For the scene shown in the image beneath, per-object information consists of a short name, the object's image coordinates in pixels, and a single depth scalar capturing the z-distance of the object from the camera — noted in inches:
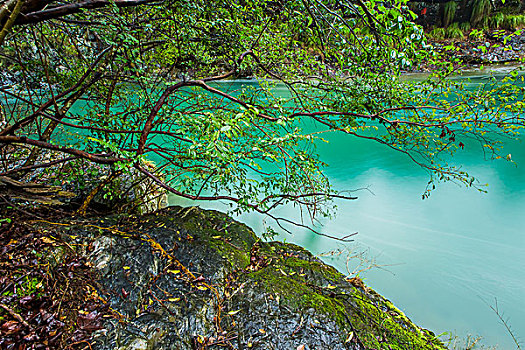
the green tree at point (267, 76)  54.1
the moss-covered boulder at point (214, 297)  58.5
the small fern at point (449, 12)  704.4
